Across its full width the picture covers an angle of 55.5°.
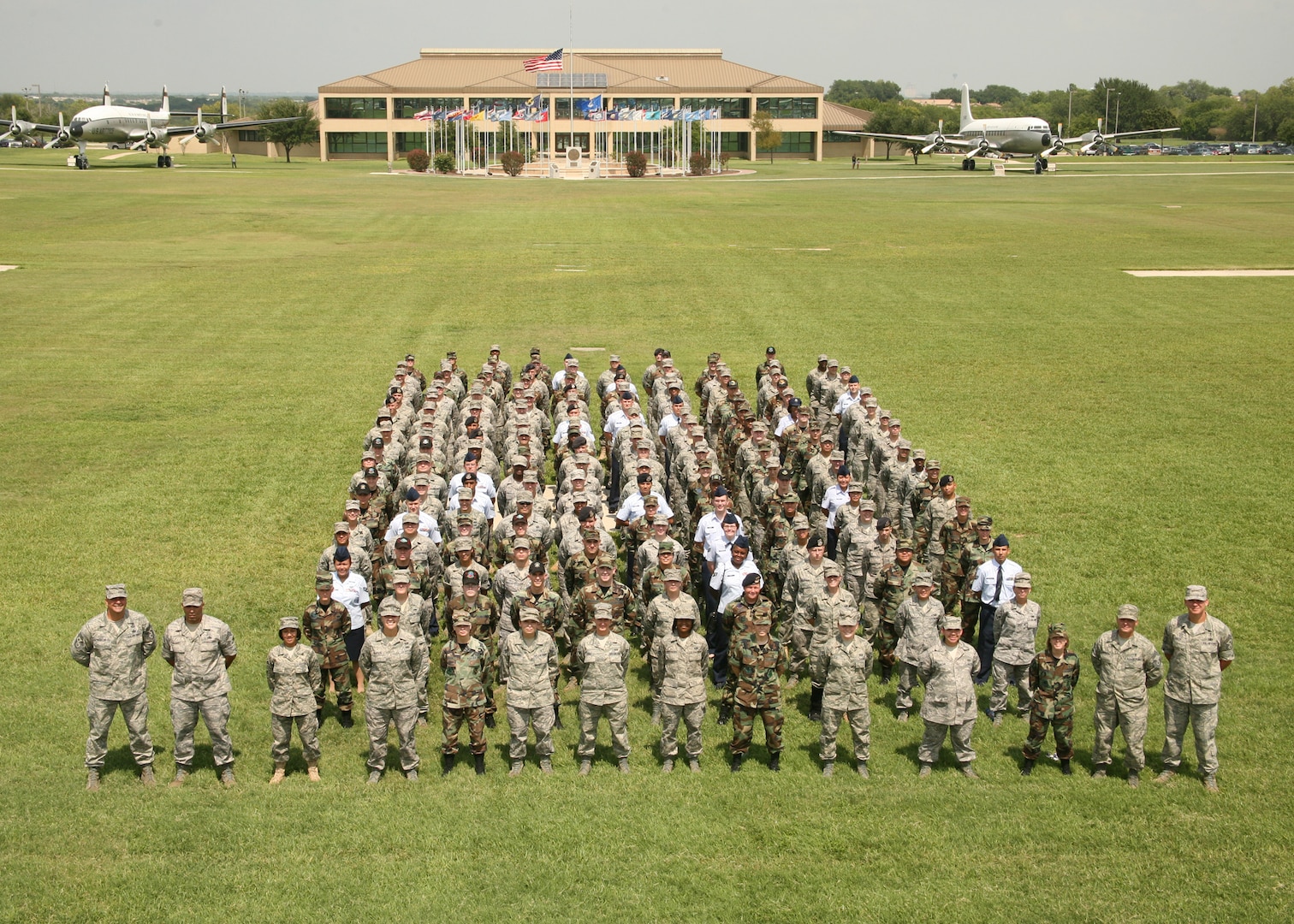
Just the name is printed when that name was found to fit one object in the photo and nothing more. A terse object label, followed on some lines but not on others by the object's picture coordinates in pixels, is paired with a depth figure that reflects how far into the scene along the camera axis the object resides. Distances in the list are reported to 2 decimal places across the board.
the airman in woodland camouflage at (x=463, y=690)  11.12
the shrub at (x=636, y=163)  88.56
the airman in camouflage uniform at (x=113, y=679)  10.86
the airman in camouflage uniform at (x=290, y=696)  10.98
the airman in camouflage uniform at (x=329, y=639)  12.05
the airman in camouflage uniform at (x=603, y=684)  11.25
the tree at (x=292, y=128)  116.81
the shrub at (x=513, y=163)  87.75
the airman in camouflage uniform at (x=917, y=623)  12.12
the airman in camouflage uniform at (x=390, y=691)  10.93
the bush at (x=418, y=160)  92.12
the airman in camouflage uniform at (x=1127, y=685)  10.97
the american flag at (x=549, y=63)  74.19
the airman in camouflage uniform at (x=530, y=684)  11.19
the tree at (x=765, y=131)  117.38
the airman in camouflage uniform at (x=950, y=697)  11.12
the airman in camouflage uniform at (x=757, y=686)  11.21
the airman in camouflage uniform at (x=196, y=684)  10.98
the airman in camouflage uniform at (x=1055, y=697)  11.08
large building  117.81
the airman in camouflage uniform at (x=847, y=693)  11.23
